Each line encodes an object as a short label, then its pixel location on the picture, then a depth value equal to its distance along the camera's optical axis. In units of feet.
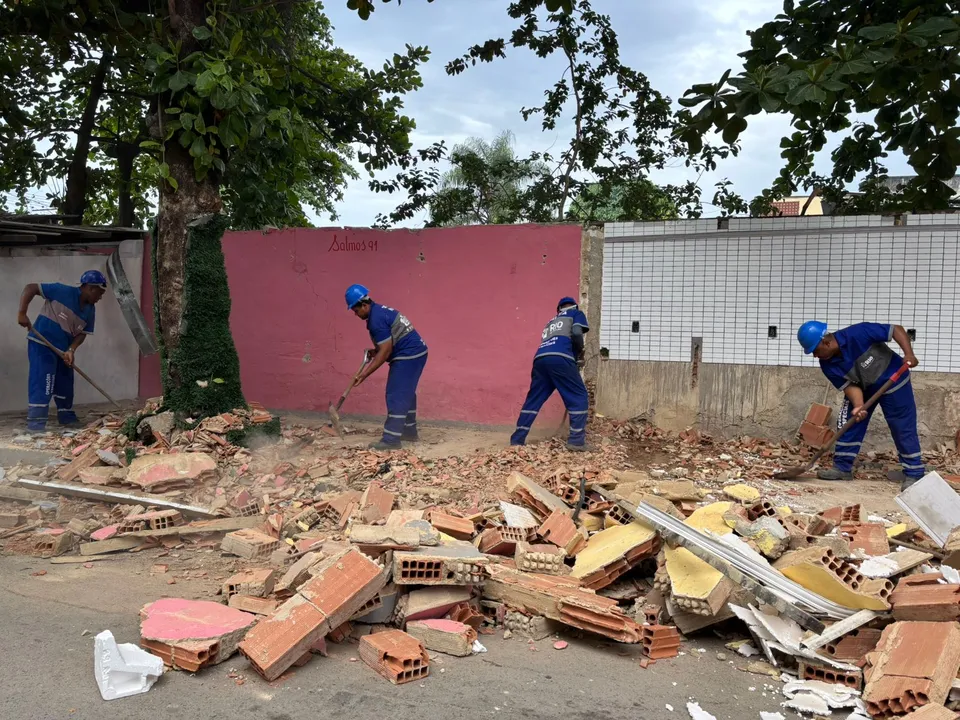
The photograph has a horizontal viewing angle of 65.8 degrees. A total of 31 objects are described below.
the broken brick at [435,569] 12.13
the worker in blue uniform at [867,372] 19.06
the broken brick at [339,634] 11.57
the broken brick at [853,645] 11.04
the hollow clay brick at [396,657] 10.41
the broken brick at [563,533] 14.52
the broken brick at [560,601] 11.64
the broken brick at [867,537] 13.90
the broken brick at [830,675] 10.50
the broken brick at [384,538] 12.79
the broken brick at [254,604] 12.07
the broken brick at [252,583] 12.67
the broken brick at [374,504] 16.08
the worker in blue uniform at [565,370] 22.00
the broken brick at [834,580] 11.46
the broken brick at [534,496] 16.31
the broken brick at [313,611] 10.39
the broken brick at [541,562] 13.53
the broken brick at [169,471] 18.86
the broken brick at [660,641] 11.48
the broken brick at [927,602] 10.89
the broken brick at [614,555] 13.19
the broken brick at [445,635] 11.30
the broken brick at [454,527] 14.61
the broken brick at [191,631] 10.46
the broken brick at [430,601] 11.86
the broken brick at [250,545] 15.33
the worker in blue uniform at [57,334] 26.30
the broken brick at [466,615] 12.14
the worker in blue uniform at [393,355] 22.72
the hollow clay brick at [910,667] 9.64
